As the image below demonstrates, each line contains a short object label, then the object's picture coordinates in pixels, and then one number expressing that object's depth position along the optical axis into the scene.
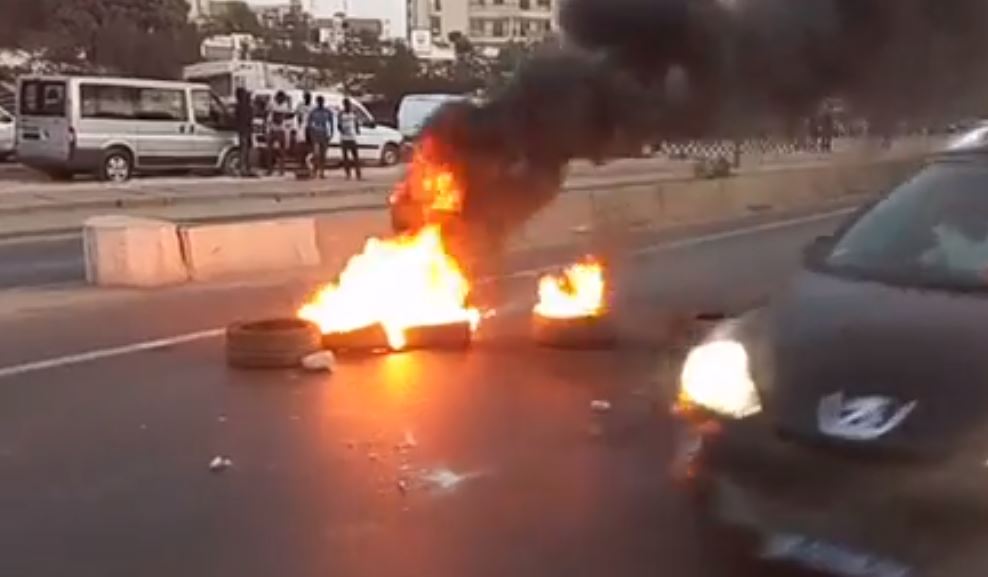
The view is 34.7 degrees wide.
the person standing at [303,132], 31.81
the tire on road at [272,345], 9.46
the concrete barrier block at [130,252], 13.72
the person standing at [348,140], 32.41
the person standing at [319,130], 31.20
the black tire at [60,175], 30.23
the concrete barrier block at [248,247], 14.36
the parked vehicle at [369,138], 34.06
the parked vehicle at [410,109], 35.33
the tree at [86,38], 41.12
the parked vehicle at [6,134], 34.47
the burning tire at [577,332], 10.16
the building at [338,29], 53.97
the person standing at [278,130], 32.41
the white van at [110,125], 29.36
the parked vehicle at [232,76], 37.88
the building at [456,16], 85.25
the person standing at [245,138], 31.52
